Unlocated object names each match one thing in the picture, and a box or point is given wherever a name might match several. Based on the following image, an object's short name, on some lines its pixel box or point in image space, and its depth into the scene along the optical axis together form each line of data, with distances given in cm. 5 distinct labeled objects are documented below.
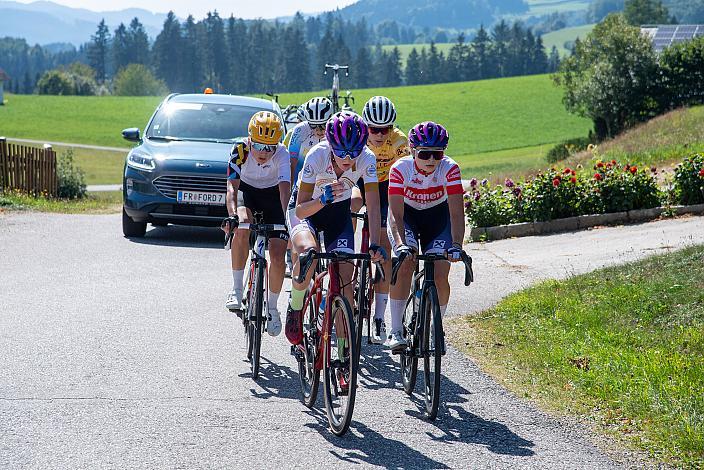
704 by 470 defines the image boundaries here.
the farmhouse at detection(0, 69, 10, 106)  13451
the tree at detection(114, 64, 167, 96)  17612
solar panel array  7188
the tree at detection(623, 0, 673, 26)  16138
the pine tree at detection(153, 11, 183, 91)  19938
